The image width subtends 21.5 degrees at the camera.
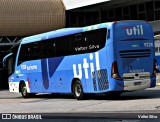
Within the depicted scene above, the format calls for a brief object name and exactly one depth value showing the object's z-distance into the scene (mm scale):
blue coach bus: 17297
